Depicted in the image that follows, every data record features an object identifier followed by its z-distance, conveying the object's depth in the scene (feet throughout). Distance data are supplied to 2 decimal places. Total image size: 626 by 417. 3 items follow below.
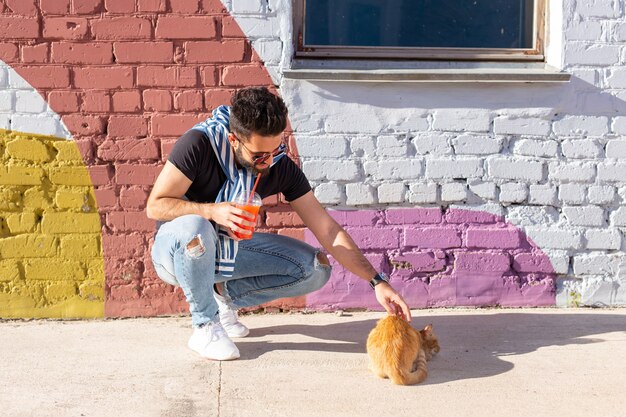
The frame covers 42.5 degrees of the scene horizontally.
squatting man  11.05
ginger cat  10.46
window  14.67
